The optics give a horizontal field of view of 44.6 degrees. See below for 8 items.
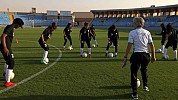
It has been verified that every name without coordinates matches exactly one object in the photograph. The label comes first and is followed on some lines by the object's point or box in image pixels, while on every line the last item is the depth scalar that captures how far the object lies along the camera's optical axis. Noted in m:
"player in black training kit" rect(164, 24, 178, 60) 12.37
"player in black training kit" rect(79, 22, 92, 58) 13.63
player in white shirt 6.02
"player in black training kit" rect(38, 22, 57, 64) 11.34
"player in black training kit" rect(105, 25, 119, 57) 13.84
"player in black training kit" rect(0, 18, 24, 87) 6.94
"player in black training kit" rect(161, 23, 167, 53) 15.62
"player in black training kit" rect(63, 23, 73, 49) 17.98
